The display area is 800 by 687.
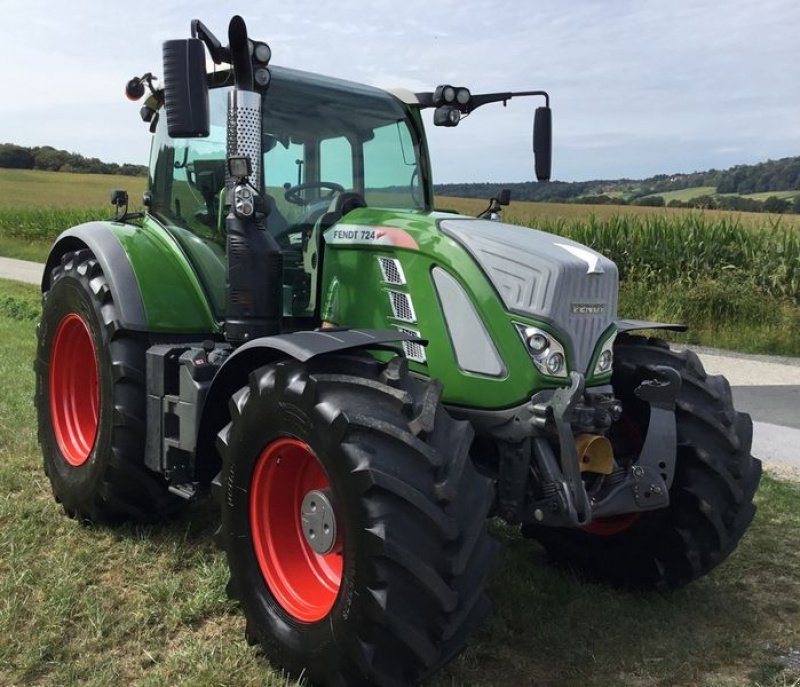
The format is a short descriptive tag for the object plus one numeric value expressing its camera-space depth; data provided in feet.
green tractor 8.47
